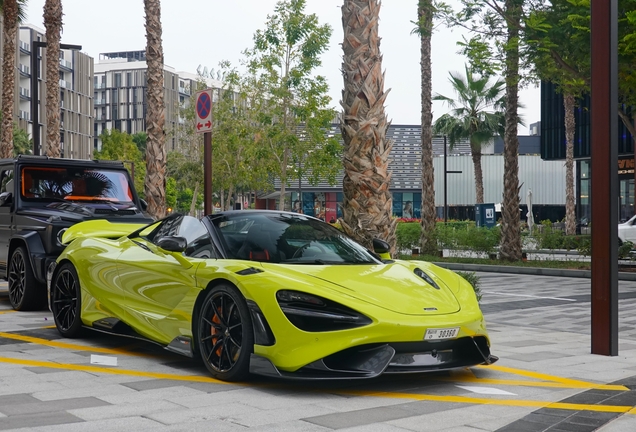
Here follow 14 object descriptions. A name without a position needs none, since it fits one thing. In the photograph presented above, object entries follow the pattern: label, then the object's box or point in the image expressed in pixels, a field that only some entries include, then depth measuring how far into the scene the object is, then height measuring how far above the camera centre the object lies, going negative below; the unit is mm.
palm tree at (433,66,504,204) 46969 +5023
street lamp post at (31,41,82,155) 25094 +3369
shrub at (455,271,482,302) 11393 -1066
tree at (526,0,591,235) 16938 +3503
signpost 10672 +1006
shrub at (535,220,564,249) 28172 -1229
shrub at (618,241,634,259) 20844 -1188
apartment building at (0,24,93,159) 89438 +13491
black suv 10148 -42
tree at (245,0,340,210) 33531 +4516
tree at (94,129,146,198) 76375 +5039
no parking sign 10641 +1197
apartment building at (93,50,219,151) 144125 +19073
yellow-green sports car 5512 -709
